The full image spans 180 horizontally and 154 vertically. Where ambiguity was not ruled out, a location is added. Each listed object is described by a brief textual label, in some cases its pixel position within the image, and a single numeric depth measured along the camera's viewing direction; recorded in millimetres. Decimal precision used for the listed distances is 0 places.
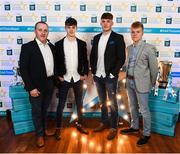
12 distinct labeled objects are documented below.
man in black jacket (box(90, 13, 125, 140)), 3051
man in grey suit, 2873
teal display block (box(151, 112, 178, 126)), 3215
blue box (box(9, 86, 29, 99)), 3262
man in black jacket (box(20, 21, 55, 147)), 2814
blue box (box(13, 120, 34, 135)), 3311
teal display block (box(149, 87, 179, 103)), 3191
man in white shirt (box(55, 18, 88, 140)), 3100
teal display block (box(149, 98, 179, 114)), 3186
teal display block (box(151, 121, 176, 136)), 3275
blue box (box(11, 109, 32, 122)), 3273
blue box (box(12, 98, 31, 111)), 3275
